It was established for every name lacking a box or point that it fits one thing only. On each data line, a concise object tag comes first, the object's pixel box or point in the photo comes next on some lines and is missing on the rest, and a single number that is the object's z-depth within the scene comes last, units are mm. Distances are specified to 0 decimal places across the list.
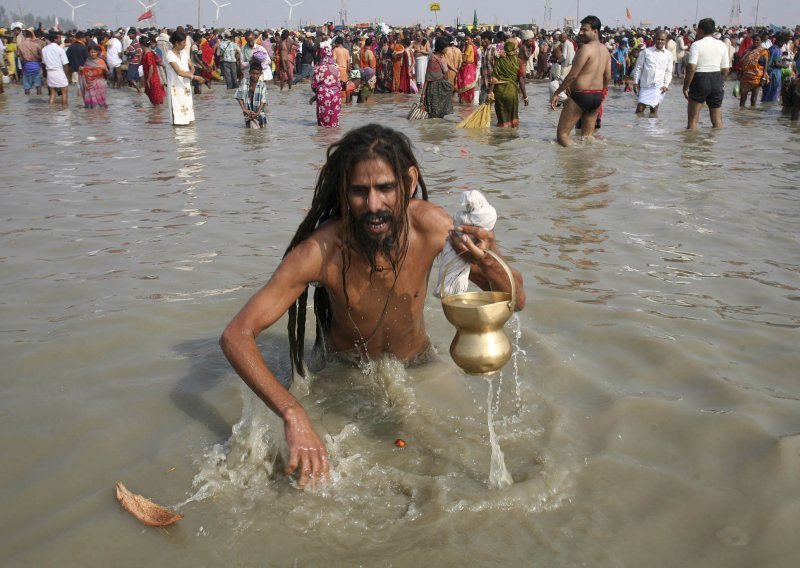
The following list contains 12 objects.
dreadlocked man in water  2691
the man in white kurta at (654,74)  14133
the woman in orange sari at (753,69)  15312
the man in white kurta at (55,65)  16766
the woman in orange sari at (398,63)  21141
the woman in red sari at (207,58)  24312
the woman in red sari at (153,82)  15681
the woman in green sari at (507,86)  12453
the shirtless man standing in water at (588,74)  9578
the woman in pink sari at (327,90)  13052
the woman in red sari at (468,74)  17250
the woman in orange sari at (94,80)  16328
